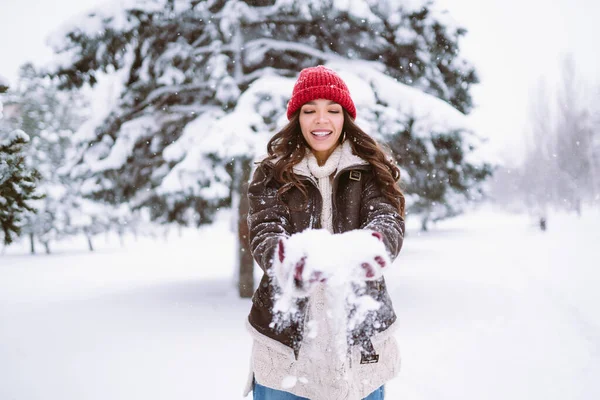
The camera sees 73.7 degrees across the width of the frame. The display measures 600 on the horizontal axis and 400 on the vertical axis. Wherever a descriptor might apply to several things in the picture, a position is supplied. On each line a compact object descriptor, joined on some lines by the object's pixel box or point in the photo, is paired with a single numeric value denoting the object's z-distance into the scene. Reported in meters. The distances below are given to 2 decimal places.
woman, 1.56
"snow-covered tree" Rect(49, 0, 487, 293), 6.15
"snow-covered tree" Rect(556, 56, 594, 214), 35.69
